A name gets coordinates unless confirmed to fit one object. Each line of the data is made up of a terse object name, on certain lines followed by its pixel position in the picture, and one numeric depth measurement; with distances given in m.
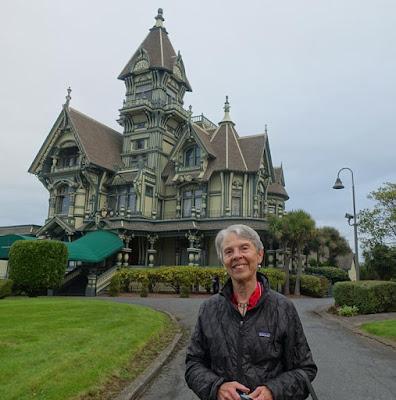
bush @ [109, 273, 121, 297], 27.61
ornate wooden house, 34.38
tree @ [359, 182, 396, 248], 23.67
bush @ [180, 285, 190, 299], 25.22
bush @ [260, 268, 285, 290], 28.00
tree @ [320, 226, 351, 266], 42.38
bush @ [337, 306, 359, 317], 16.96
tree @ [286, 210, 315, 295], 28.61
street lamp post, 20.30
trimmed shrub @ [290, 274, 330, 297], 30.25
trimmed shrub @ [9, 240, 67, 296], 24.22
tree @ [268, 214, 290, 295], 28.86
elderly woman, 2.76
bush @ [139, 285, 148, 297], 25.81
